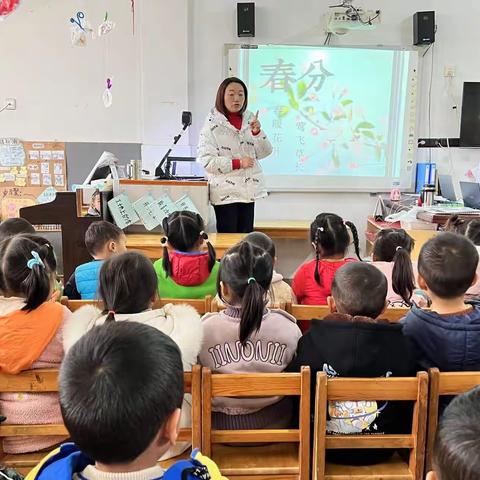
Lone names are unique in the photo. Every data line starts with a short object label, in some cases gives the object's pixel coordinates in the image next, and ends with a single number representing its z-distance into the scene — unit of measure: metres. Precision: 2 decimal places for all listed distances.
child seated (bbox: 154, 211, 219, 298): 2.08
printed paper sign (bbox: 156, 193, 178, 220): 3.20
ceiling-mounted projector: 4.30
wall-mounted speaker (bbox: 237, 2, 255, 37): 4.41
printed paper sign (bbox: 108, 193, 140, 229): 3.16
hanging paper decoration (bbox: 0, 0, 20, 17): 4.51
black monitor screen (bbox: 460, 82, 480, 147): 4.67
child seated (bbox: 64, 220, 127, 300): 2.18
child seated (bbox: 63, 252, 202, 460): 1.36
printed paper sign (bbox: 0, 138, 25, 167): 4.62
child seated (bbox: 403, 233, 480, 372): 1.42
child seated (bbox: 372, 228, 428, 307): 1.95
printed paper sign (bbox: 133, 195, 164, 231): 3.20
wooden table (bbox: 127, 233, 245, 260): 2.91
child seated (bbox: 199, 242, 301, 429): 1.45
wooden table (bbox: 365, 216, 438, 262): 2.97
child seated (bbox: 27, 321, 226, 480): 0.70
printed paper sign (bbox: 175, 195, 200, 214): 3.21
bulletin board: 4.64
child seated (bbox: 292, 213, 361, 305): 2.10
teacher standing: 3.33
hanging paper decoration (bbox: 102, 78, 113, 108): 4.62
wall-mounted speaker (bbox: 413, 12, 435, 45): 4.48
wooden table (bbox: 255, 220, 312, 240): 4.48
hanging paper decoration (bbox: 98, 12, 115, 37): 4.54
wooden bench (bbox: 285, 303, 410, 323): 1.75
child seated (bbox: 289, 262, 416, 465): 1.33
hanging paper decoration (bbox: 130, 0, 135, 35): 4.48
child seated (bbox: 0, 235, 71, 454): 1.38
